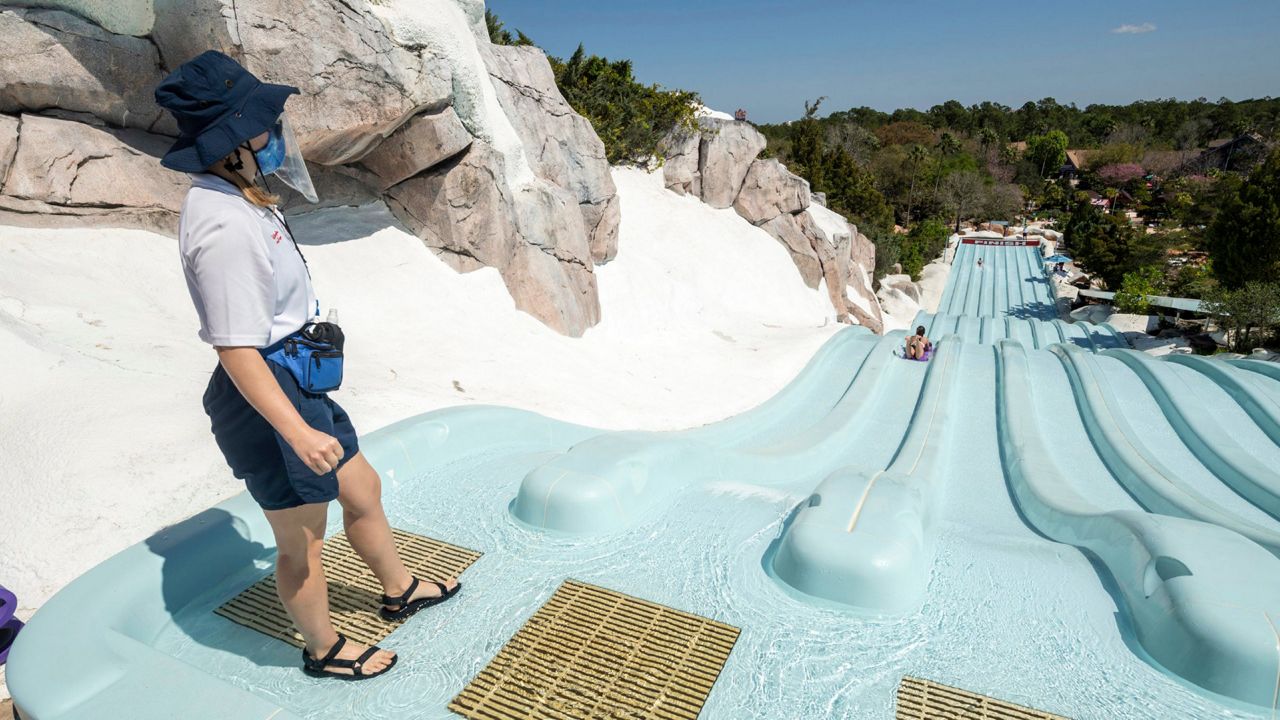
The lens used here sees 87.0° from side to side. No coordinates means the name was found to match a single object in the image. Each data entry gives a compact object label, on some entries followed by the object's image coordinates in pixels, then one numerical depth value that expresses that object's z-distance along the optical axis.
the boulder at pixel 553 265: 8.56
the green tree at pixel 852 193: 25.72
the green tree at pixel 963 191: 41.06
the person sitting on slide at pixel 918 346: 9.23
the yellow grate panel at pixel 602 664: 2.23
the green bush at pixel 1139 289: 18.67
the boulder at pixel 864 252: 21.34
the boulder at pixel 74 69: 5.47
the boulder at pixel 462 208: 8.09
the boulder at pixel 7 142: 5.38
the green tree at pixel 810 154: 24.09
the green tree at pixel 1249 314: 12.12
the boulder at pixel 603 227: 10.92
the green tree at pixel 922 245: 28.70
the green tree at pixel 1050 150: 52.16
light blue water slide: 2.22
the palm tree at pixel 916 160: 40.94
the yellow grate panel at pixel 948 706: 2.18
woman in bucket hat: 1.65
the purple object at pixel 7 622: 2.56
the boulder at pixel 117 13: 5.71
